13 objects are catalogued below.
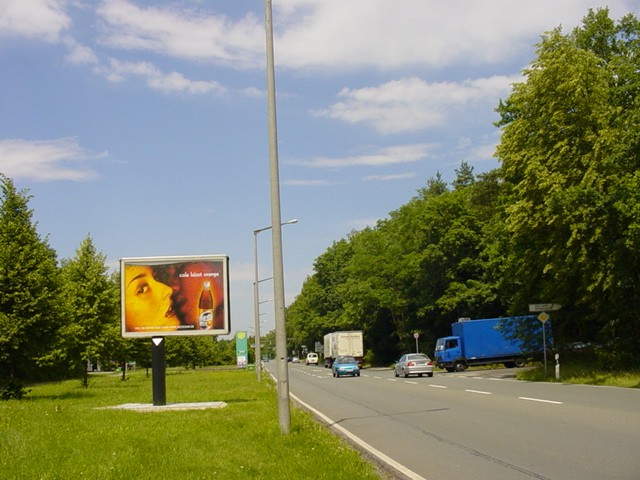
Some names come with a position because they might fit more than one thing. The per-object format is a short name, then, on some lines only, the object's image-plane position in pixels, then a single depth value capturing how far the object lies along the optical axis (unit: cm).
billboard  2291
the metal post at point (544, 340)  3249
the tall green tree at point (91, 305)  3966
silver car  4247
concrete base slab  2097
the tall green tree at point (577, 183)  2720
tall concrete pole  1336
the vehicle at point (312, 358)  10881
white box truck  6844
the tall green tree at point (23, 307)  2684
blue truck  4794
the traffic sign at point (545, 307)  3170
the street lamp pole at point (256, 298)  4829
